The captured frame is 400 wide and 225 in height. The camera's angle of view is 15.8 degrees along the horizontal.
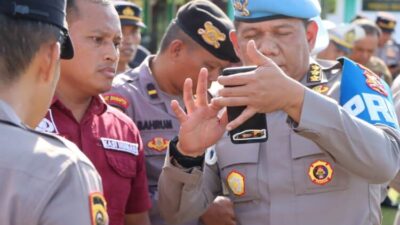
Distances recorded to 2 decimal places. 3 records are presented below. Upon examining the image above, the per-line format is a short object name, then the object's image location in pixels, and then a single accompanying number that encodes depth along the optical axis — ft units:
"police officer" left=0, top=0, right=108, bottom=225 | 10.57
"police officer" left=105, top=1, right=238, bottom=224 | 21.42
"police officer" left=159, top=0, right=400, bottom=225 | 15.06
